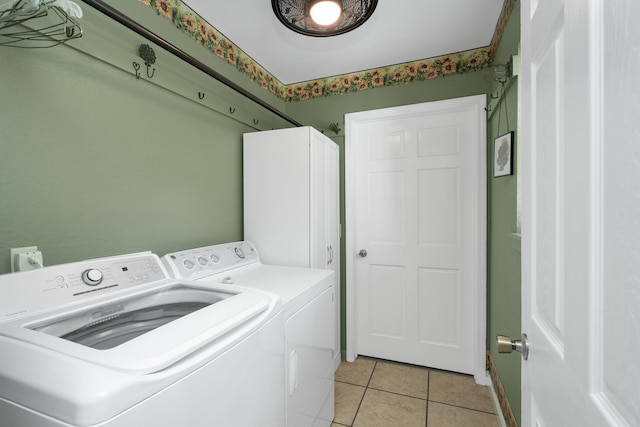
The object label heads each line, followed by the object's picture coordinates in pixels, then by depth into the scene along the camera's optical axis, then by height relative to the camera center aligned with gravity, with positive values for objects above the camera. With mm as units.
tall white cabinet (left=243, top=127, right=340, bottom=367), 1972 +115
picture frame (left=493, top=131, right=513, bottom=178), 1480 +322
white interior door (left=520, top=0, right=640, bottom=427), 376 +0
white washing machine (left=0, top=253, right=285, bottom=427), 541 -338
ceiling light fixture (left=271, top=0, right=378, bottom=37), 1422 +1031
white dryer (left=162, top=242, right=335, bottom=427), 1308 -495
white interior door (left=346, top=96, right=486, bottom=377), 2217 -172
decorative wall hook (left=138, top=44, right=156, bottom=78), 1374 +770
